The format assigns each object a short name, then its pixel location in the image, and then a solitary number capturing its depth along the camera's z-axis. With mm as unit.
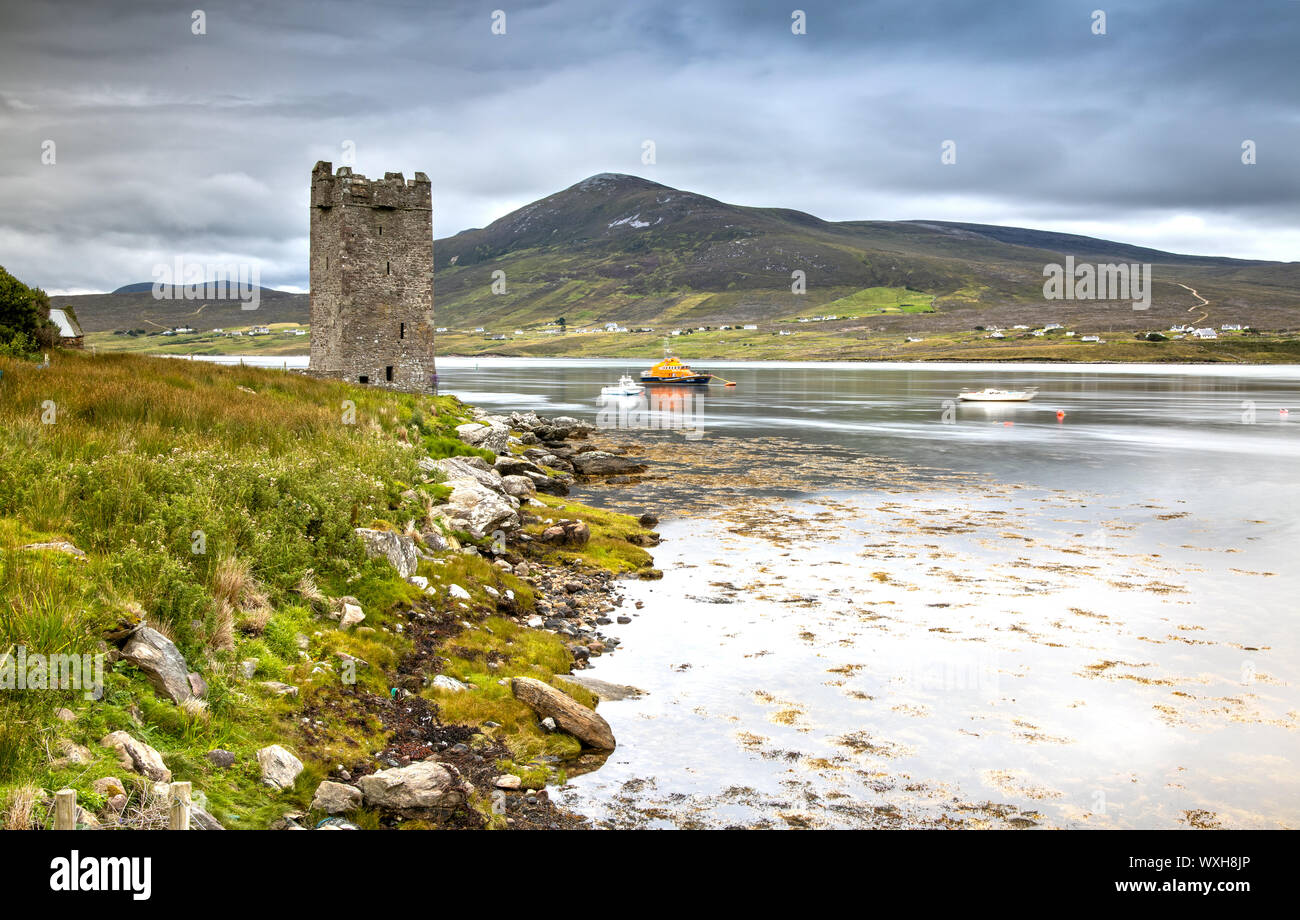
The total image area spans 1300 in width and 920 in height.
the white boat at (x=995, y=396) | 79125
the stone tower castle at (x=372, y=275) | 42000
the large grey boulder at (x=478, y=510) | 18000
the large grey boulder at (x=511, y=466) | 27502
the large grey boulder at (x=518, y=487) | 24125
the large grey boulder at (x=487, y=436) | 30672
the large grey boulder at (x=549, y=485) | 28781
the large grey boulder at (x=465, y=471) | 21269
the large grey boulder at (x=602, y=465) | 35031
